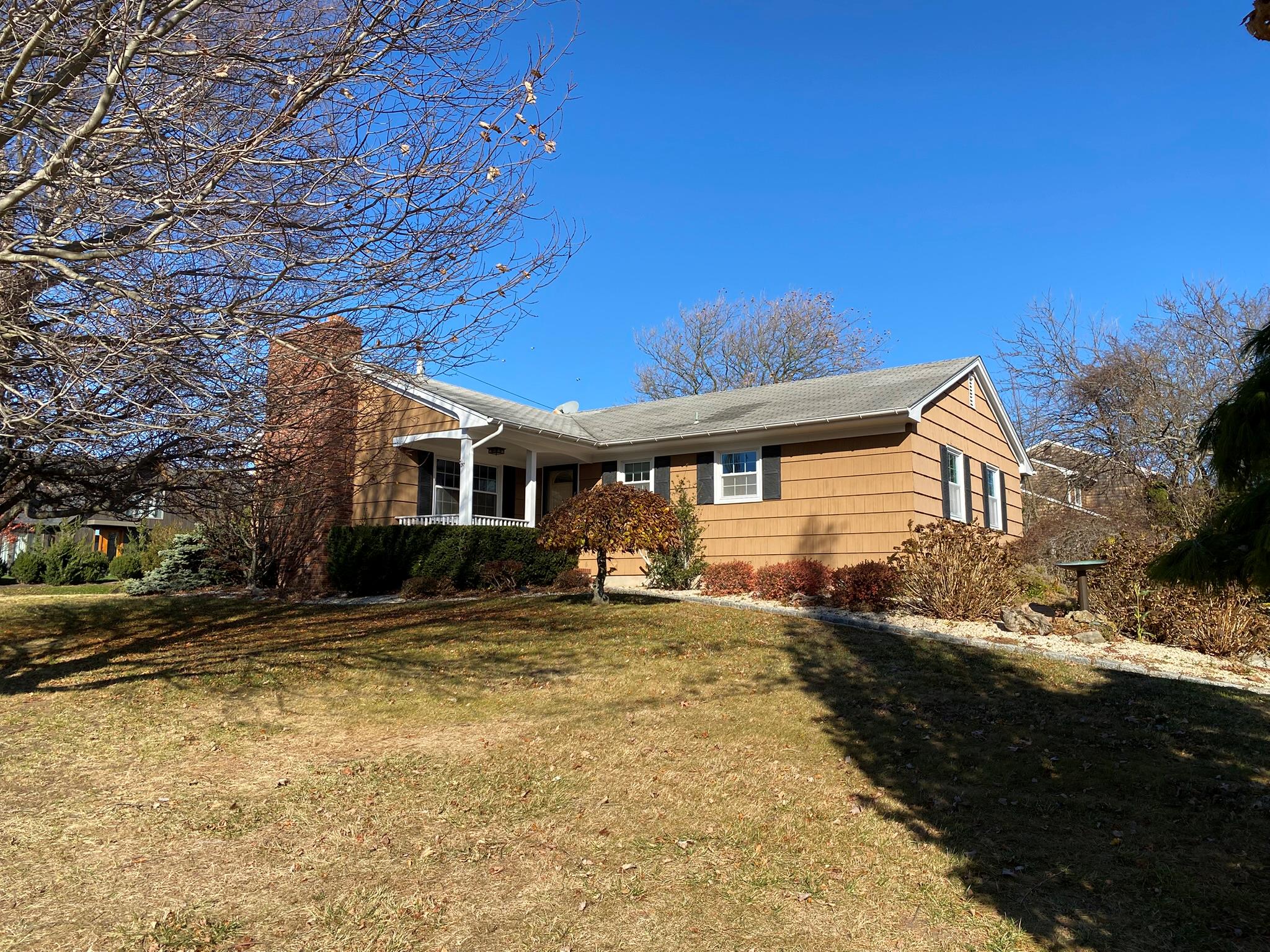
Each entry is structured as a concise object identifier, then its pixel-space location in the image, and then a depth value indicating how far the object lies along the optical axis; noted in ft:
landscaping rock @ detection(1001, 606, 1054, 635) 33.53
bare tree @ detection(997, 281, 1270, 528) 60.85
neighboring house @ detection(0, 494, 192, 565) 95.04
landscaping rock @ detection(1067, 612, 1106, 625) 34.27
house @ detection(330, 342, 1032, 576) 45.70
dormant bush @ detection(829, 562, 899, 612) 39.73
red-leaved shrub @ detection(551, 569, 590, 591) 48.44
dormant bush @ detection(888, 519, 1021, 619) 36.11
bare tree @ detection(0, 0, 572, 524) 15.89
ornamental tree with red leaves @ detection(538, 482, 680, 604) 36.78
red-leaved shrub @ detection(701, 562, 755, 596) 46.29
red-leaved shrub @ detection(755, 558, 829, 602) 43.80
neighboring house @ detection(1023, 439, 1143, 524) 64.18
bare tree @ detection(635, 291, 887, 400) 102.94
